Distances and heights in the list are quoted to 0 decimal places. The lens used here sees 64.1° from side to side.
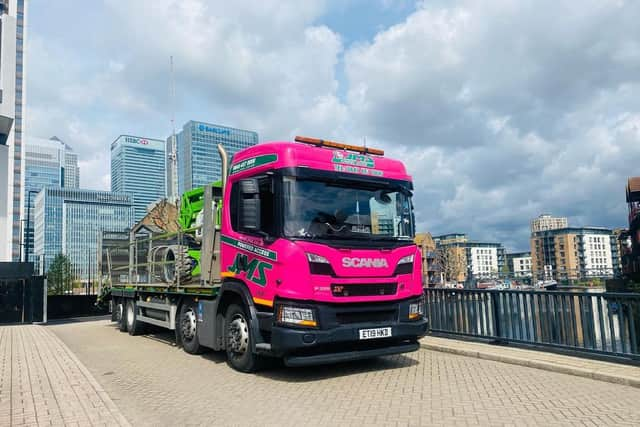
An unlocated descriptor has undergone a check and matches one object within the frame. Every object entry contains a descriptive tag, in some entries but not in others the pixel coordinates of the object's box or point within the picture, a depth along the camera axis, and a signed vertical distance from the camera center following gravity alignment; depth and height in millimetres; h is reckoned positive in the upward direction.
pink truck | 6723 +202
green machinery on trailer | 9414 +623
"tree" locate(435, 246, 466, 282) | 66312 +579
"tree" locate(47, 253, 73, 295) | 65250 +864
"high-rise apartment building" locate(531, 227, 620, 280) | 169375 +4530
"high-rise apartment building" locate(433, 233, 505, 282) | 70088 +881
